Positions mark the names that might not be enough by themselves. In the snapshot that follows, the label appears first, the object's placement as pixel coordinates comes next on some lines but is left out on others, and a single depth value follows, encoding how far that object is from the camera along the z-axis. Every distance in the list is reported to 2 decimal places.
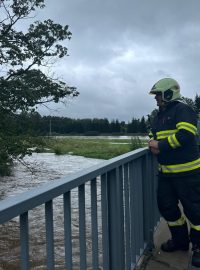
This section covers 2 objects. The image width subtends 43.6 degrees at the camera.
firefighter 2.23
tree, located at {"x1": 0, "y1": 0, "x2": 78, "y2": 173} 8.11
